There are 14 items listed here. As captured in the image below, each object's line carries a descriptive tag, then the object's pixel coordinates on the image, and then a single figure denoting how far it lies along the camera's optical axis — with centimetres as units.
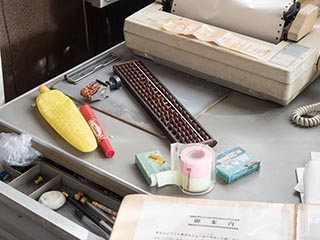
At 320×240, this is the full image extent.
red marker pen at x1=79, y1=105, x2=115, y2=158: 103
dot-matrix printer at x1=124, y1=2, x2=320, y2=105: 112
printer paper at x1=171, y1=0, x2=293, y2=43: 120
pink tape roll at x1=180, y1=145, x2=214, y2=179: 93
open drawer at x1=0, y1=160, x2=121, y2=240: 90
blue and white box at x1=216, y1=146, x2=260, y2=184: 97
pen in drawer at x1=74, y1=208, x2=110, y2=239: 96
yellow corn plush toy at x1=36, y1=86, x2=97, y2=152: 104
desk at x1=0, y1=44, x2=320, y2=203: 96
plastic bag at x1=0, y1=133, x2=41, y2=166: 106
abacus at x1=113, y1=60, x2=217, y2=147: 106
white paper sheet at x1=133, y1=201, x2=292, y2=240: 82
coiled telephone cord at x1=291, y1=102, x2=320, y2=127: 111
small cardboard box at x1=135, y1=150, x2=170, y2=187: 96
